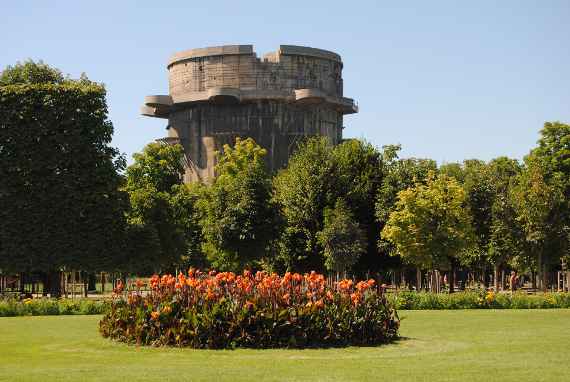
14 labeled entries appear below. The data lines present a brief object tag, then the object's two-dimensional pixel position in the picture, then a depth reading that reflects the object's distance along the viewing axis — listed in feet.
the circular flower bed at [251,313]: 63.67
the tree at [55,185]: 156.04
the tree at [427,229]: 181.47
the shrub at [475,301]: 124.57
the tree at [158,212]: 171.73
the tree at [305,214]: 196.95
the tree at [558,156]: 208.03
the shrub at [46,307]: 112.78
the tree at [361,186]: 198.49
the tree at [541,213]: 202.18
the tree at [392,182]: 195.52
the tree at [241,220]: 177.27
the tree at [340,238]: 185.78
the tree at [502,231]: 212.43
